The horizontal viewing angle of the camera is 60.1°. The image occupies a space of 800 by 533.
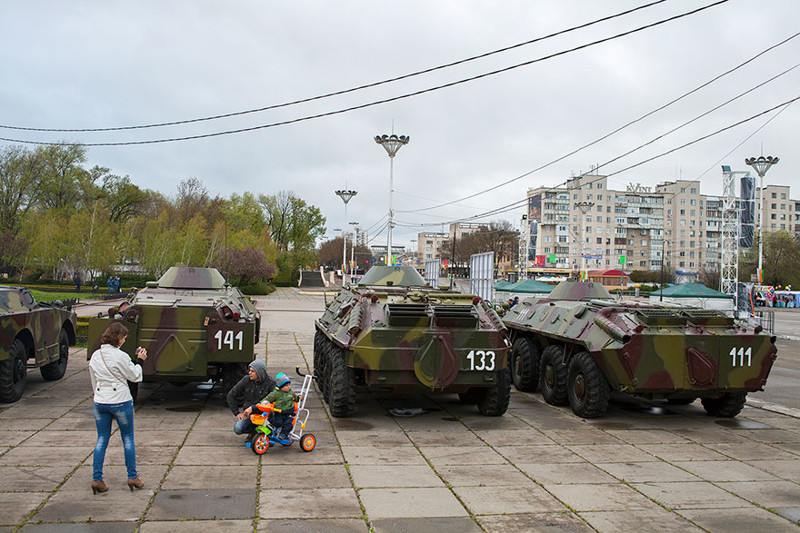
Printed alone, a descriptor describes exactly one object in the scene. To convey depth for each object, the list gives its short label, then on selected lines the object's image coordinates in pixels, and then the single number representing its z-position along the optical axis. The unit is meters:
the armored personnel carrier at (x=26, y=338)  9.89
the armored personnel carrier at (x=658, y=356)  9.47
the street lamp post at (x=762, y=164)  39.09
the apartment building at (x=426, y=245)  172.75
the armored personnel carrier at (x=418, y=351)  9.23
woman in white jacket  6.06
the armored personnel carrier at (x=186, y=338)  9.90
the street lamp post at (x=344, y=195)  48.56
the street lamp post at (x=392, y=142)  27.30
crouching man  8.14
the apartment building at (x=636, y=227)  109.81
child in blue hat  7.85
